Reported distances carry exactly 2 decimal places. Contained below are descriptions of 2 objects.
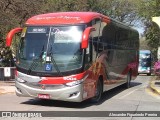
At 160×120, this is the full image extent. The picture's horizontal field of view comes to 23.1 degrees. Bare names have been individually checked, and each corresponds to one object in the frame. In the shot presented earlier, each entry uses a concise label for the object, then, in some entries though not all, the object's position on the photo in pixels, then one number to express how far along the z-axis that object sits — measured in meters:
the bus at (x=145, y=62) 41.97
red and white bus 12.48
